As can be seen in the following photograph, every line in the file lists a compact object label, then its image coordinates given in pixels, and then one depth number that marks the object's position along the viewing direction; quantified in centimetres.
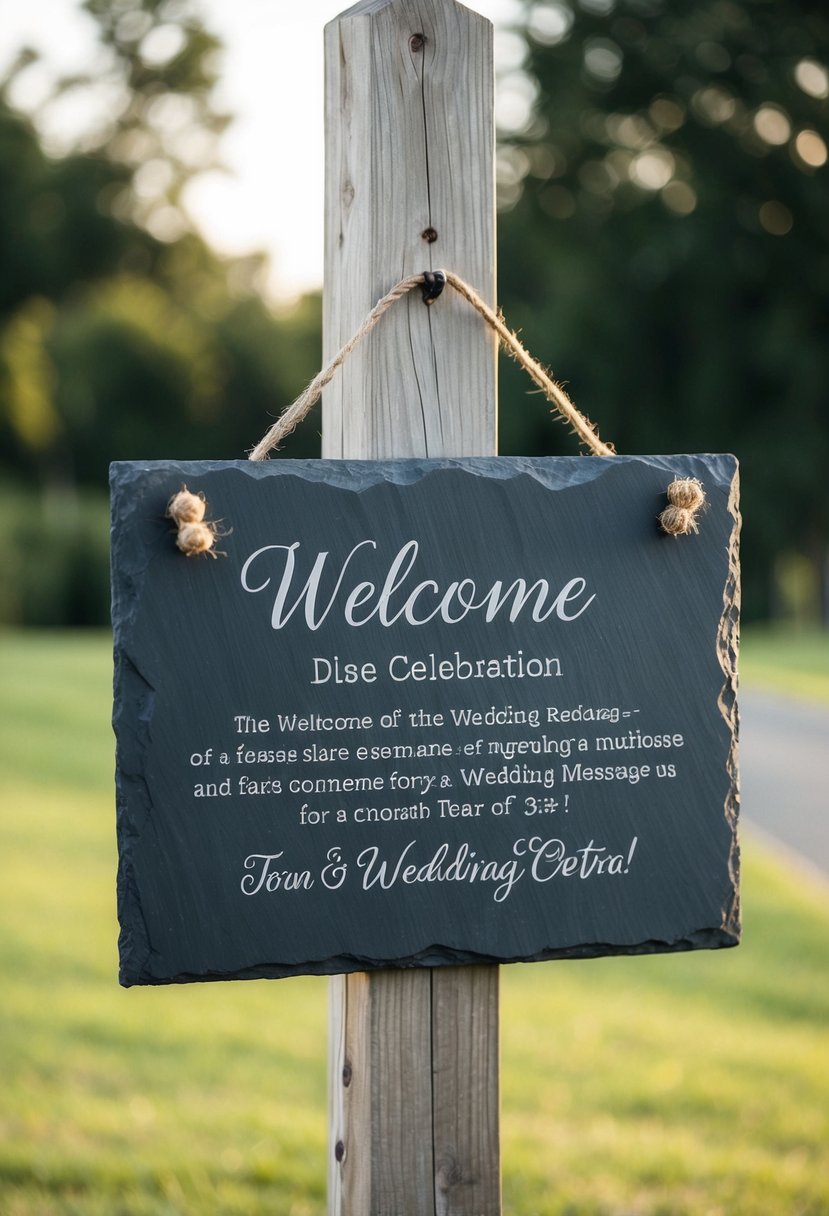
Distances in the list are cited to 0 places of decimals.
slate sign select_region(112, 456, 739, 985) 151
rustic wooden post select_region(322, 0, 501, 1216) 169
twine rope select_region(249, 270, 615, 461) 163
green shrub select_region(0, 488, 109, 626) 1998
